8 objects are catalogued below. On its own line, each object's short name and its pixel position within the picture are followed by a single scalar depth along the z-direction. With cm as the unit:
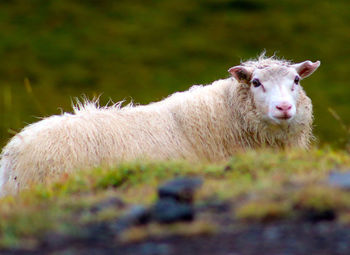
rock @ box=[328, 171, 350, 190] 1394
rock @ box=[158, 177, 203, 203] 1414
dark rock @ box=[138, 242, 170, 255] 1239
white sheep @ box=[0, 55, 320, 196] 2123
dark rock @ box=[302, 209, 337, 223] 1327
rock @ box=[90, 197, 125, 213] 1454
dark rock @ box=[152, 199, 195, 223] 1343
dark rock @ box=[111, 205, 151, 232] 1359
